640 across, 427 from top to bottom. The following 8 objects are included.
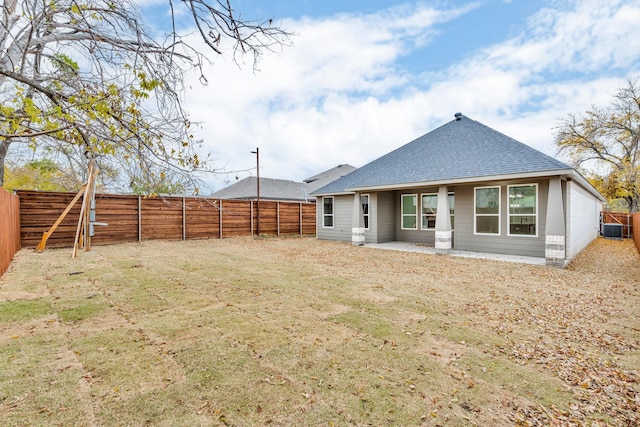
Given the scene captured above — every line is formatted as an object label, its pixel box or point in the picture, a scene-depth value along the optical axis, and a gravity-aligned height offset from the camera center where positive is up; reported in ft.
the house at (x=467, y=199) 28.81 +1.65
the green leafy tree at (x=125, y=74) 9.28 +5.25
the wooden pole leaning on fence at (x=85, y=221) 31.04 -0.88
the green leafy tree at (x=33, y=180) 46.88 +5.33
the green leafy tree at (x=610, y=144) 61.31 +15.39
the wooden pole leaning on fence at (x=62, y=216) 30.81 -0.79
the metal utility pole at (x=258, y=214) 52.75 -0.21
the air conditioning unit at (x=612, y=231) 57.26 -3.73
